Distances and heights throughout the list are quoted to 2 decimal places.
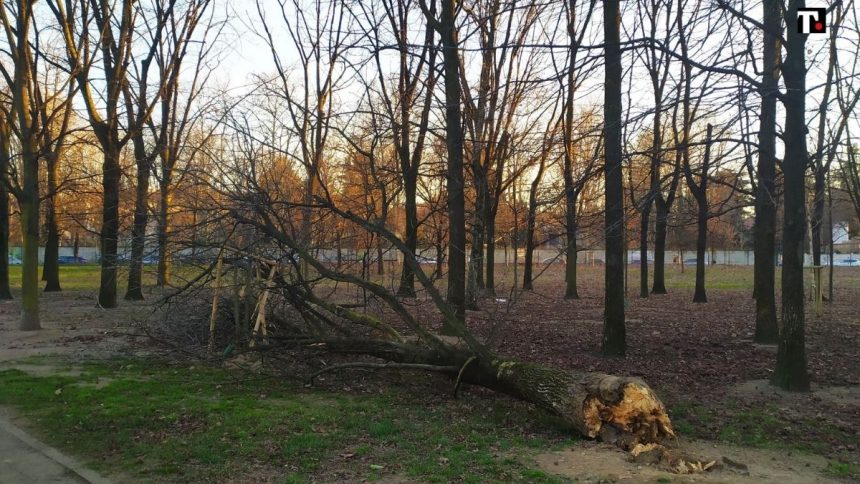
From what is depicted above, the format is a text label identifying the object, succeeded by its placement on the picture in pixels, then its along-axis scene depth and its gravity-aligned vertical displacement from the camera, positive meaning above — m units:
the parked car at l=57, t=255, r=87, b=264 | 69.32 -0.47
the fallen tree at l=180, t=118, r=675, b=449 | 5.83 -1.11
